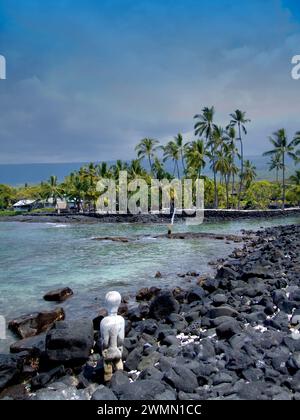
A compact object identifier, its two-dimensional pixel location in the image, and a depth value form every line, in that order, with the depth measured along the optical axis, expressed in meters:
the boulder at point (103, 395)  5.57
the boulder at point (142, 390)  5.47
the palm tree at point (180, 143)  71.19
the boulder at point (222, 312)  8.94
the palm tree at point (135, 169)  71.06
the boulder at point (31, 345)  8.10
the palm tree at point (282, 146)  65.44
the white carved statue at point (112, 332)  5.90
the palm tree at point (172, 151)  71.12
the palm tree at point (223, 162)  63.25
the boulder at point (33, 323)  9.98
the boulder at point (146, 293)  13.46
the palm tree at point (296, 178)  71.80
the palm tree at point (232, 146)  66.62
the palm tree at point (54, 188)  89.08
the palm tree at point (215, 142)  64.44
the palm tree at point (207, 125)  64.56
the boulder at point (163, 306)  10.17
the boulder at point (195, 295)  11.83
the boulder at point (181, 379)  5.71
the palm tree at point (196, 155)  63.84
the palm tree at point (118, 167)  73.06
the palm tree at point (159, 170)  73.00
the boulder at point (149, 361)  6.72
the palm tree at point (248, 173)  79.69
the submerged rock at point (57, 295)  13.33
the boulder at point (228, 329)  7.52
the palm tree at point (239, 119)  68.88
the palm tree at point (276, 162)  69.92
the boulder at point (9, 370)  6.84
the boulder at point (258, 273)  13.34
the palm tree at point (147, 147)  73.69
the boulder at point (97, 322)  9.66
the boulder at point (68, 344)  7.30
